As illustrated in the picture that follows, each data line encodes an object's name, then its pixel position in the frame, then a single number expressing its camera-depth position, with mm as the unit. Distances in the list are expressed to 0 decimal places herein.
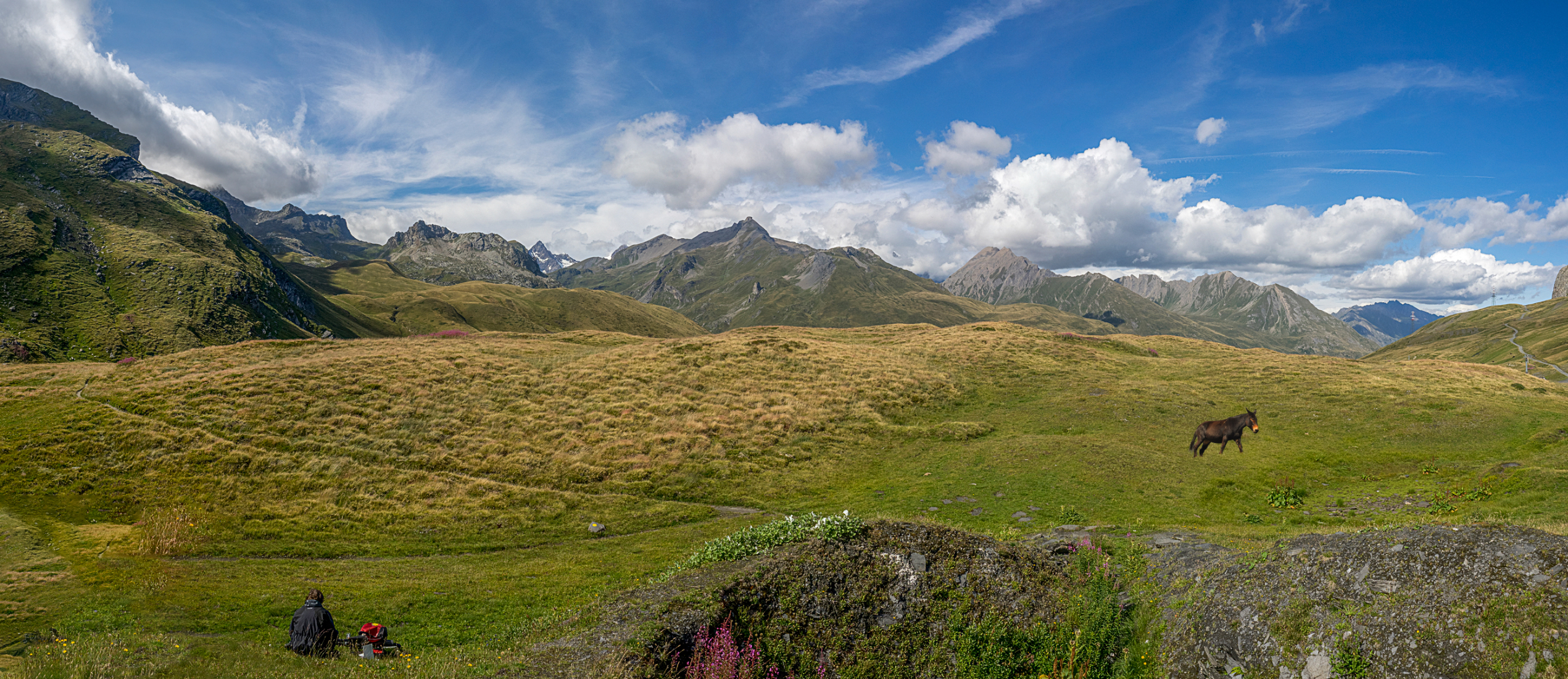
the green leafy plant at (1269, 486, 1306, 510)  25219
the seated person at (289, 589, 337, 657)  13383
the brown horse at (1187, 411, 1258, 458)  33656
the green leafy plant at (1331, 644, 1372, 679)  9641
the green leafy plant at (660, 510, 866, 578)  15891
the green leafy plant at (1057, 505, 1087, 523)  23797
